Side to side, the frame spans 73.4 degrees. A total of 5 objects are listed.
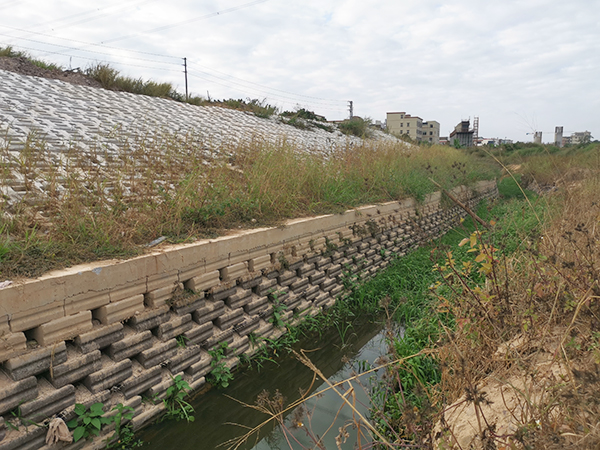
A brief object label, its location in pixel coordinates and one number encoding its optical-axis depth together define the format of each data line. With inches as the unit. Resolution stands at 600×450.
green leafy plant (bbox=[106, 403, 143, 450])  106.0
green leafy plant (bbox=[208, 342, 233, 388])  136.9
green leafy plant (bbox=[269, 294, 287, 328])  169.0
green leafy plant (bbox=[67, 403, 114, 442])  98.0
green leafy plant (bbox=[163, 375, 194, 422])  121.3
